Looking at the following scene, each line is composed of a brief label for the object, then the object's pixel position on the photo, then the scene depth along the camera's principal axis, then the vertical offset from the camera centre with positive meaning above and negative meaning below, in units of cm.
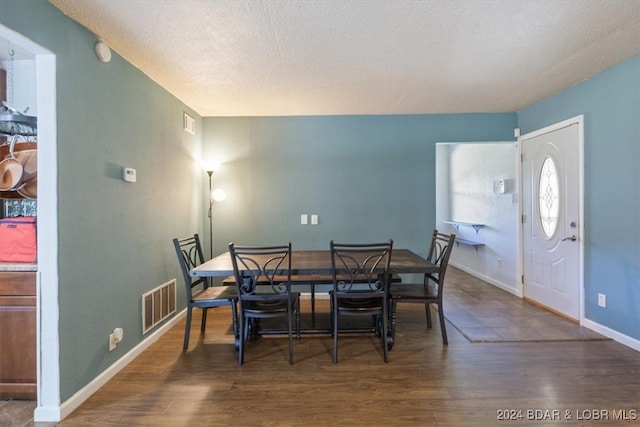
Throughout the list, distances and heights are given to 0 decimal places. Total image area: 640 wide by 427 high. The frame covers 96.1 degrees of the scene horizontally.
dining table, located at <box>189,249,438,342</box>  237 -47
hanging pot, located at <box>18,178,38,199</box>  187 +16
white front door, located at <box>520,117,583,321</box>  298 -7
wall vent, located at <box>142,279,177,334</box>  257 -88
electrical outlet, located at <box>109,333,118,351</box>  213 -96
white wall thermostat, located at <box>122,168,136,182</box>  230 +31
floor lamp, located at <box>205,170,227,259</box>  372 +19
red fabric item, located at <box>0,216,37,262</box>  180 -17
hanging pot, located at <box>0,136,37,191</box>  183 +26
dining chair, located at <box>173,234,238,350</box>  247 -75
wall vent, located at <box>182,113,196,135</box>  335 +107
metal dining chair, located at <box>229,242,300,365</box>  226 -68
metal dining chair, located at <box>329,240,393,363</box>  228 -65
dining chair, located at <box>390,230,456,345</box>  254 -75
